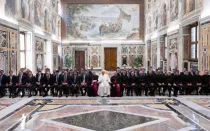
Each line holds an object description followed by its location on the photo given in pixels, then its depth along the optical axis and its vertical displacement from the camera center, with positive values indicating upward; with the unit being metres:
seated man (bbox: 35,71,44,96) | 9.67 -0.93
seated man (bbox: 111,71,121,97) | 9.76 -1.21
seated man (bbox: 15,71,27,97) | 9.47 -0.86
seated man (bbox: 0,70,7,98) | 9.19 -0.82
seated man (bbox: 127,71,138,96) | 9.82 -1.02
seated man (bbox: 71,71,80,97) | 9.77 -1.03
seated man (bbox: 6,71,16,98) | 9.33 -0.90
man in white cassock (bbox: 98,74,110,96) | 9.46 -1.23
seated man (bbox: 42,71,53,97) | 9.70 -0.93
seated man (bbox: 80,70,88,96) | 9.78 -0.91
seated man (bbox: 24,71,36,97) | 9.56 -0.93
